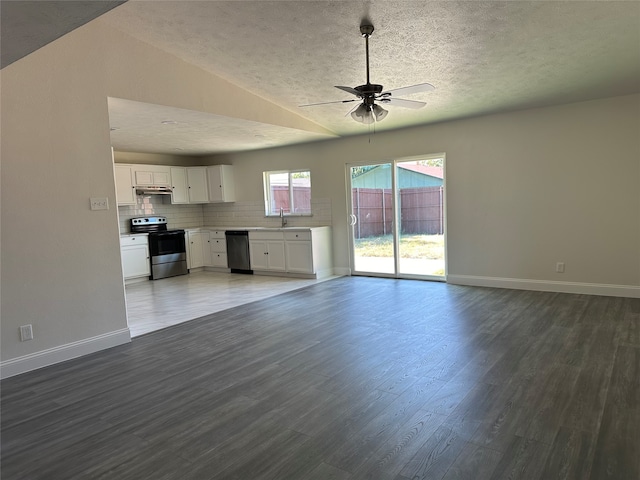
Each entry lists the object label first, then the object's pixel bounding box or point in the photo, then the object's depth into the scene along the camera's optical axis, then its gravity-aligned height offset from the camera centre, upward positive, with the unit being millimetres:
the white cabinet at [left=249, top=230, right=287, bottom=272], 7230 -698
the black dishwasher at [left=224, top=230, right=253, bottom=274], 7711 -720
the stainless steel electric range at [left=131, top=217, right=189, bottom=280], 7582 -570
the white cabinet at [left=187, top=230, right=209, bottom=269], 8195 -641
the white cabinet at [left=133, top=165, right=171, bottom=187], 7512 +819
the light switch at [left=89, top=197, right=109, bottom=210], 3710 +161
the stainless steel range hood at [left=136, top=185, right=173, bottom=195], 7586 +532
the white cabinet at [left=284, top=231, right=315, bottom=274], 6879 -703
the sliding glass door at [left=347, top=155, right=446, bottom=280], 6297 -182
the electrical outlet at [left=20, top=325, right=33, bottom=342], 3330 -905
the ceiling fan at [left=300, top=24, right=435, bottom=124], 3213 +909
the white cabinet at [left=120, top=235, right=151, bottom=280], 7109 -674
